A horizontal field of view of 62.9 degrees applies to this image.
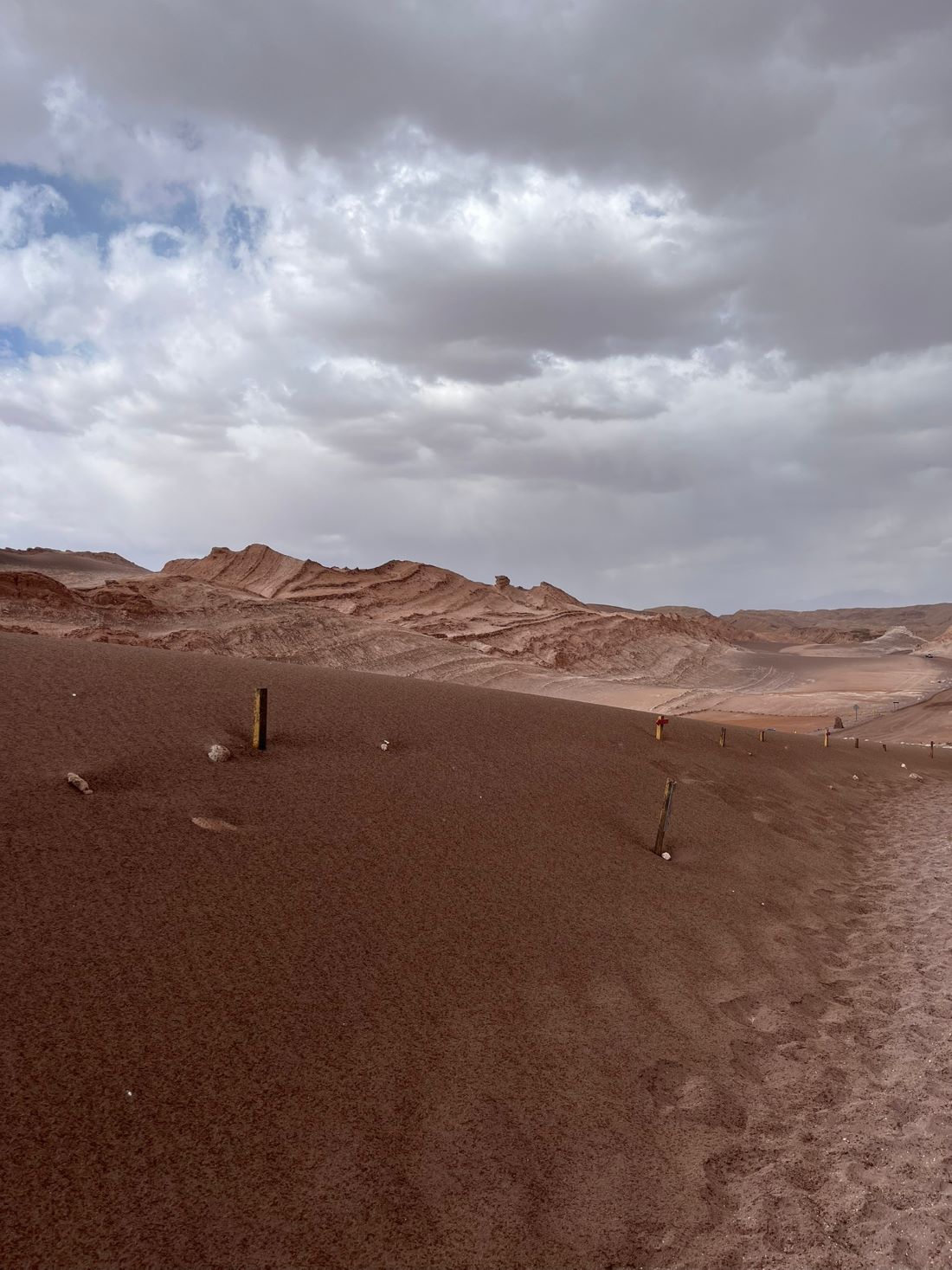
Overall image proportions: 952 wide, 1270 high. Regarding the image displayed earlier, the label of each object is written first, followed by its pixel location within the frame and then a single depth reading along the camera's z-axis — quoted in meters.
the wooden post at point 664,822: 11.31
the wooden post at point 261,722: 10.43
